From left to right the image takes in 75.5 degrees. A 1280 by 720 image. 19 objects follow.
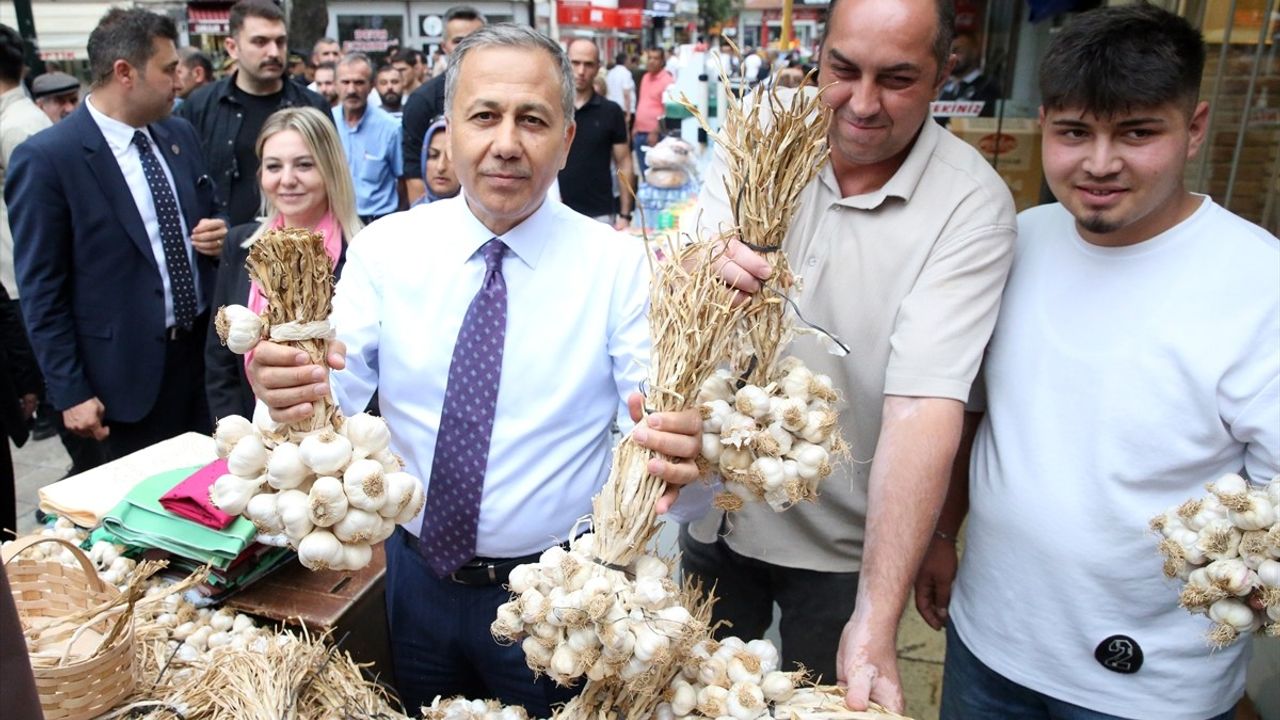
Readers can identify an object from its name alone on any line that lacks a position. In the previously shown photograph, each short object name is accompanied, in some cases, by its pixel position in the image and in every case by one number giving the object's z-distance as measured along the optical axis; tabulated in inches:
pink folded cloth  80.7
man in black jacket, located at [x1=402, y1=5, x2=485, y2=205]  185.3
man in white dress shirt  67.6
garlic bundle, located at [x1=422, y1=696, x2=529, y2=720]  56.8
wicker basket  58.1
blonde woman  107.4
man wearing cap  212.8
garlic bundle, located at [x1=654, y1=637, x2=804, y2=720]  51.6
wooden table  82.6
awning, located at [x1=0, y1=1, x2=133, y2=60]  487.5
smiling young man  58.5
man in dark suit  119.0
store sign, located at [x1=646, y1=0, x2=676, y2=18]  890.7
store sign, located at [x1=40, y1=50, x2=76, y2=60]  482.5
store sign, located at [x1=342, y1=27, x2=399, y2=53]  717.9
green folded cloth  80.7
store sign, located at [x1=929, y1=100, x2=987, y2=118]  225.8
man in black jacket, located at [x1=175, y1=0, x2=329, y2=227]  161.9
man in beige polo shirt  61.7
